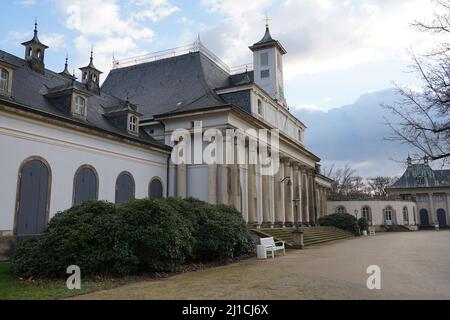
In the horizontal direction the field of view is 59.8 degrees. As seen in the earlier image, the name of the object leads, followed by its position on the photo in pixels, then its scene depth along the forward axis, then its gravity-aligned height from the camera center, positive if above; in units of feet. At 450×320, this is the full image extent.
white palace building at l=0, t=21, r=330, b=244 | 58.03 +17.02
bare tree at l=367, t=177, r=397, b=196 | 296.51 +29.13
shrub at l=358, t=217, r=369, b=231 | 151.30 -0.75
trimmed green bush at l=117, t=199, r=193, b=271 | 40.78 -1.00
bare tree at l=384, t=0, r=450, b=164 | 39.14 +10.46
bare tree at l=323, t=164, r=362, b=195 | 279.79 +27.01
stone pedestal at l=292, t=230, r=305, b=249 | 78.54 -3.60
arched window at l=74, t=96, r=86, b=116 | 71.00 +21.78
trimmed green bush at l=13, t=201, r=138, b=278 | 37.47 -2.31
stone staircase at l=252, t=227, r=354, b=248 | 82.99 -3.03
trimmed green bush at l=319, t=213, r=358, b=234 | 142.41 +0.18
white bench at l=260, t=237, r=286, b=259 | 60.18 -3.28
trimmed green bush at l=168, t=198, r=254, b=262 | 51.90 -1.05
